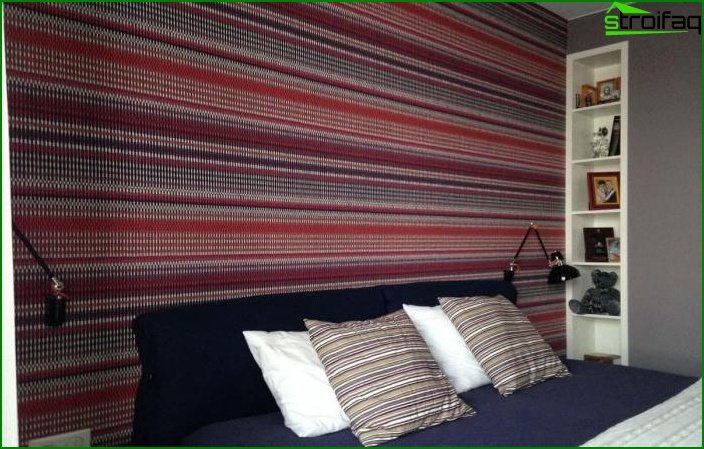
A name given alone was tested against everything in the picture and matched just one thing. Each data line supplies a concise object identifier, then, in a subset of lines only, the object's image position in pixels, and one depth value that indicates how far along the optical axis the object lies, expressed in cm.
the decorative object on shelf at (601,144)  395
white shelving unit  395
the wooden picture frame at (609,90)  391
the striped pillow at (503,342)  237
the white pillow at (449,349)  236
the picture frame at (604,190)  390
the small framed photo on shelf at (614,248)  387
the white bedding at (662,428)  167
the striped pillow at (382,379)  180
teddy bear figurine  378
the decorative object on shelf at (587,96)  399
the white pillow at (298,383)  183
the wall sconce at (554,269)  350
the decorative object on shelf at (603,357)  377
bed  180
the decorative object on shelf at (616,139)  381
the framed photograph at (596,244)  394
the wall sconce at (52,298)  175
